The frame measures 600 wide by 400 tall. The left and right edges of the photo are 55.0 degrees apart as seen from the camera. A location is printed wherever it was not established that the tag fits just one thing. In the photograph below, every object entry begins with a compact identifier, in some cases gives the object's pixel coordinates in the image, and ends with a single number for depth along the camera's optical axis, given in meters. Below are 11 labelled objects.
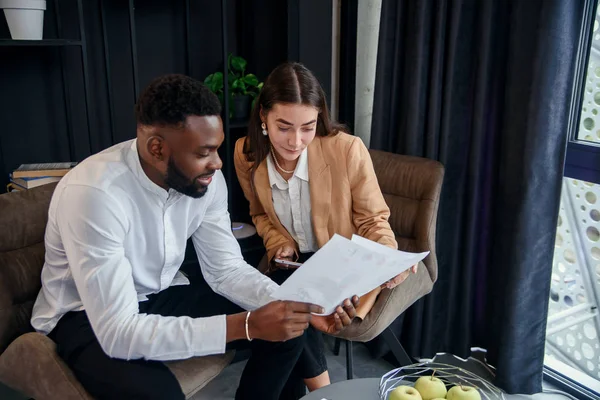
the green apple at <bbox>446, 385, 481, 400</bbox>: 1.11
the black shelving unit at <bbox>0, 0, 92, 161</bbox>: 1.75
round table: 1.25
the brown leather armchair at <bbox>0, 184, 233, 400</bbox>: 1.31
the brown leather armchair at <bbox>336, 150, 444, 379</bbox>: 1.75
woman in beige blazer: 1.76
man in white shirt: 1.27
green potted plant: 2.19
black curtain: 1.76
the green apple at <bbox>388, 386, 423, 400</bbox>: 1.10
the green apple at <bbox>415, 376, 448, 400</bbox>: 1.14
